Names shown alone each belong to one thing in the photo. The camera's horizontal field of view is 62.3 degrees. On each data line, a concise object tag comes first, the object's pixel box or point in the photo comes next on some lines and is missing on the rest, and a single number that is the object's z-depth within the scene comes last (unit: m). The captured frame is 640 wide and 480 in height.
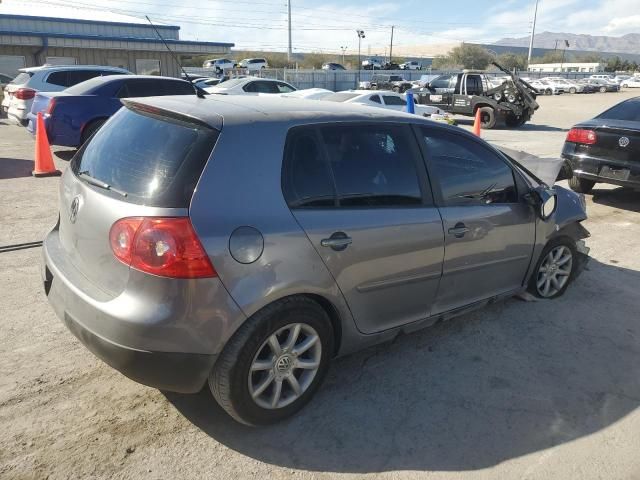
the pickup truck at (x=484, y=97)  18.95
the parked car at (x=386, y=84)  33.09
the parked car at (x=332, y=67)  58.21
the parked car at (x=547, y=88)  49.19
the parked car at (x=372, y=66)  58.30
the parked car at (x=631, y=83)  64.64
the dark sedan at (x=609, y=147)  7.15
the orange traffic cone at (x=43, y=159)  8.16
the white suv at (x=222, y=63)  52.72
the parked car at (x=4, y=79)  21.52
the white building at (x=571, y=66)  104.86
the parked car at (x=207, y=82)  22.21
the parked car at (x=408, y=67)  61.53
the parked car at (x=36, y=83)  11.09
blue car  8.95
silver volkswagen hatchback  2.38
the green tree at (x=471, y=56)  92.62
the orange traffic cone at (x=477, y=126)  14.49
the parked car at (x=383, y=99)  15.16
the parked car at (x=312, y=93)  15.92
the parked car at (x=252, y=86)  16.66
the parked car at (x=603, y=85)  53.52
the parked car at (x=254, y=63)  52.28
